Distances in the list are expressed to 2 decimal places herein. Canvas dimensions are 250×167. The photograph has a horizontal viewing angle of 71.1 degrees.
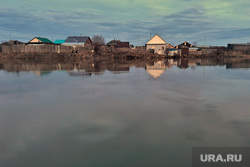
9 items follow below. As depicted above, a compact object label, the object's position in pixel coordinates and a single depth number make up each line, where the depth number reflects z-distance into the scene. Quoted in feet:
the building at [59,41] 216.54
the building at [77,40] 192.44
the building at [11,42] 245.24
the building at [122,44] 260.87
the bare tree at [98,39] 257.61
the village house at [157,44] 198.90
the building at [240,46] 267.39
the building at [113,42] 283.59
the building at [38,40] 198.57
